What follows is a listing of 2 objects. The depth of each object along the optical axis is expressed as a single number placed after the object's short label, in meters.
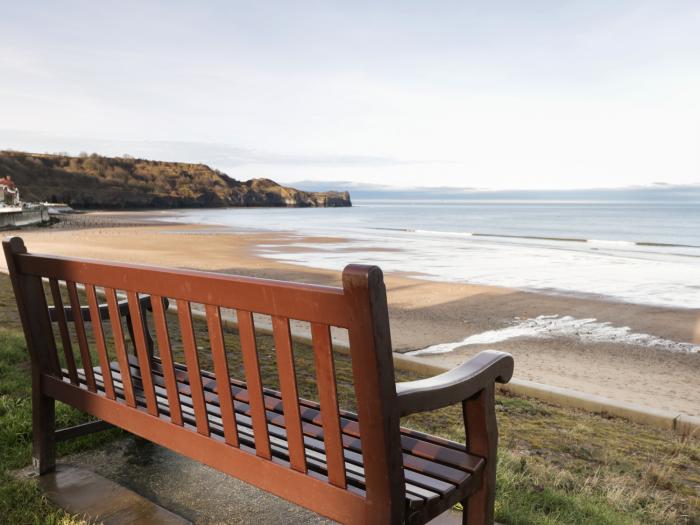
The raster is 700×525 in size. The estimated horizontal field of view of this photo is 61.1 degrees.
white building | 58.30
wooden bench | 1.58
